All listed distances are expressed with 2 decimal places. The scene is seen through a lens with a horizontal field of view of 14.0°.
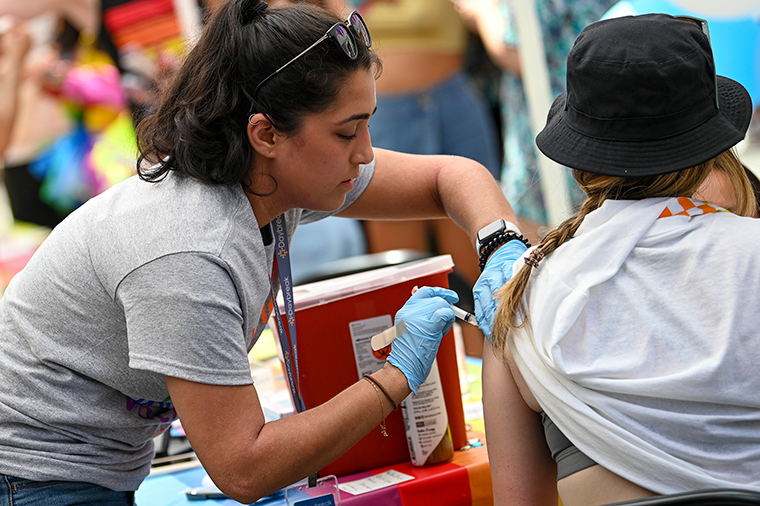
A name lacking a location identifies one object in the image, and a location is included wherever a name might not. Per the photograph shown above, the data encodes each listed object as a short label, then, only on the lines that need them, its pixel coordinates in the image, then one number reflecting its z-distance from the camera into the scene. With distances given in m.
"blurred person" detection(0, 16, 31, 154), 9.84
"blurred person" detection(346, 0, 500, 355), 8.61
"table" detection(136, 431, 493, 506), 5.20
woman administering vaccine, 5.03
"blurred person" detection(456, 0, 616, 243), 8.35
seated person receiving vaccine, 4.82
